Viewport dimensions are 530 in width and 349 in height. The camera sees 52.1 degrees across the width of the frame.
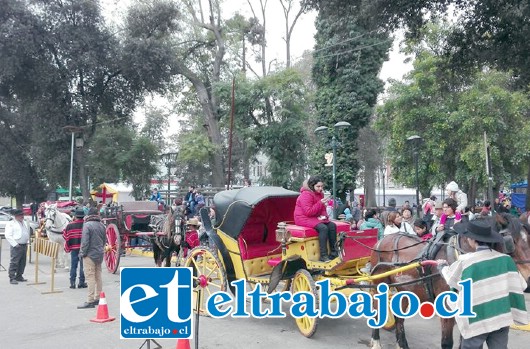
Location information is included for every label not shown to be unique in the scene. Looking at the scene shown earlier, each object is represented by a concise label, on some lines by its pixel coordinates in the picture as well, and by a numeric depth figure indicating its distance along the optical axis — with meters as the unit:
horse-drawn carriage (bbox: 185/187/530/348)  6.69
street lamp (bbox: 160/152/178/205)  28.64
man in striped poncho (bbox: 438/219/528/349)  4.57
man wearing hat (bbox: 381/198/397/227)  15.02
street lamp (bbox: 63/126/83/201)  26.89
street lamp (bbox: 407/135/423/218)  18.59
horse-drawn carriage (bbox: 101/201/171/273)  14.07
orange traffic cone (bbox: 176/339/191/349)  5.92
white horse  15.23
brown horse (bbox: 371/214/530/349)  6.12
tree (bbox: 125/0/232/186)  31.05
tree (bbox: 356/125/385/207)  37.47
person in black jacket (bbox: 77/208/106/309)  9.85
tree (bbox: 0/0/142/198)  27.08
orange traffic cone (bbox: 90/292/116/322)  8.60
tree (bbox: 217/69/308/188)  31.36
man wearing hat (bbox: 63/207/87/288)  12.09
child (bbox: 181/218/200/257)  12.94
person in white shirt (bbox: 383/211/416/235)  9.86
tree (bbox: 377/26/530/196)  21.92
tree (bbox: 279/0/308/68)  40.16
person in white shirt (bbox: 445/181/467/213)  9.88
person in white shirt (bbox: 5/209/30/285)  12.71
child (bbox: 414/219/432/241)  9.23
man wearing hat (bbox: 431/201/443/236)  10.21
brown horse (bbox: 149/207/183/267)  12.81
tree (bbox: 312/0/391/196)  27.72
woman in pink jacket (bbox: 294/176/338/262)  8.00
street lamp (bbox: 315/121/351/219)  16.92
